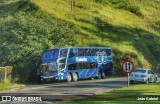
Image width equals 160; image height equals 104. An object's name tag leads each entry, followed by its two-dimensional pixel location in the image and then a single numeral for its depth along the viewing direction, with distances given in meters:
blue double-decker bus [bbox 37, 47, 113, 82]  46.31
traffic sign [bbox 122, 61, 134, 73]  28.78
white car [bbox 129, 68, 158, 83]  39.75
